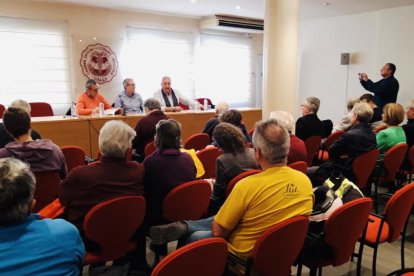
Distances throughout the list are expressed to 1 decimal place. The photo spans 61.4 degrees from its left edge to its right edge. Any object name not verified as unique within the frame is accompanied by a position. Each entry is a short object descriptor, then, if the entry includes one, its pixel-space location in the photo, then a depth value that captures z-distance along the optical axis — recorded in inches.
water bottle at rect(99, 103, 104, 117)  207.2
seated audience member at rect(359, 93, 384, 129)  199.4
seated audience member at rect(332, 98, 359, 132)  185.5
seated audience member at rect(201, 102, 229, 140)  169.7
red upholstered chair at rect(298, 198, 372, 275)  73.4
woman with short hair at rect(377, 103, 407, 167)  149.9
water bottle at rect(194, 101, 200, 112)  243.2
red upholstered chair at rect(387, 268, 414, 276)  60.5
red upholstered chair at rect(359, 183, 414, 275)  83.0
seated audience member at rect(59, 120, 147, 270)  81.8
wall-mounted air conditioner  319.3
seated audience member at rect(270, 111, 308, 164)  127.6
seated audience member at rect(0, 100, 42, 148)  122.8
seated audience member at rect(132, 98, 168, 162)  163.6
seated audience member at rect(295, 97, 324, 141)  171.0
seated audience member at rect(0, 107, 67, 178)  99.1
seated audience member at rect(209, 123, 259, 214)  104.7
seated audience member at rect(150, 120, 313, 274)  68.1
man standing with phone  255.3
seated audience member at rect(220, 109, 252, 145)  147.5
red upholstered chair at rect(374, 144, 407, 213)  136.8
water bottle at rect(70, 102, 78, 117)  208.7
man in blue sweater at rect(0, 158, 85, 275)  48.0
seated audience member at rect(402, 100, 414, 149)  160.9
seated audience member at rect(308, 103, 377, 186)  135.9
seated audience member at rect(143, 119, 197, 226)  94.7
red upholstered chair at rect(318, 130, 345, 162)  177.0
